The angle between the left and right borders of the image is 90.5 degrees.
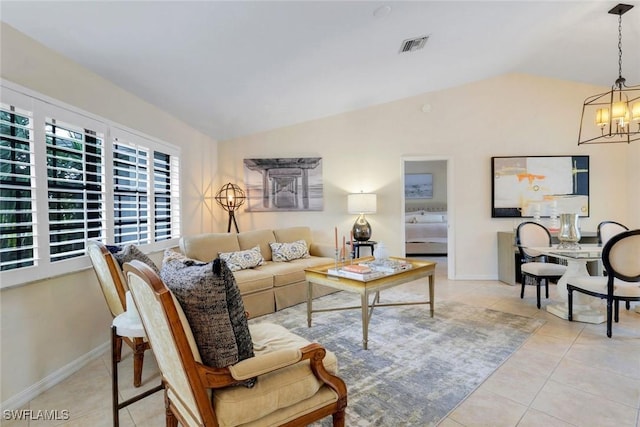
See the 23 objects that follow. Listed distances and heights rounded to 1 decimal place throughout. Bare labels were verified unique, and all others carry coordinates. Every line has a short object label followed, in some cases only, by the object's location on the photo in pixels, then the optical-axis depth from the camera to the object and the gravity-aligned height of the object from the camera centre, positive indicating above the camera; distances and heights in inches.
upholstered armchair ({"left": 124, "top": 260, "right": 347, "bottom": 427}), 46.3 -29.4
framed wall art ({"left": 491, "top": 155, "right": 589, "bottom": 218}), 196.4 +13.0
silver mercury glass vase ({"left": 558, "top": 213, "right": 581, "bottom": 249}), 137.3 -12.4
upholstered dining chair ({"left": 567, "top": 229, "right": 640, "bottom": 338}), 111.8 -23.6
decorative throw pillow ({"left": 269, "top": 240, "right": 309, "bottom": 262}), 173.6 -24.2
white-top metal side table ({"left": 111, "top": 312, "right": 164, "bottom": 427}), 69.8 -27.7
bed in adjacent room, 279.4 -29.0
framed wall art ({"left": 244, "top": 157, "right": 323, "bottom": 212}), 211.5 +16.2
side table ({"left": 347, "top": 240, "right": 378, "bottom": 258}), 201.2 -24.7
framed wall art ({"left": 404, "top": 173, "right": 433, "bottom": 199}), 357.4 +22.1
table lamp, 199.8 -0.9
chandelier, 120.3 +44.0
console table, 183.8 -31.7
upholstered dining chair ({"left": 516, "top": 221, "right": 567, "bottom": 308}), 146.0 -22.4
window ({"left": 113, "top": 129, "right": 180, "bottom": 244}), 123.1 +8.8
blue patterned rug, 78.0 -48.8
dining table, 124.8 -37.3
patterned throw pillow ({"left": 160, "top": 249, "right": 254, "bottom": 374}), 49.3 -15.9
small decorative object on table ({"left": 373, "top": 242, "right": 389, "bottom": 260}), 134.0 -19.8
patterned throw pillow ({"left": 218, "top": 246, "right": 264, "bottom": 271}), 152.0 -24.6
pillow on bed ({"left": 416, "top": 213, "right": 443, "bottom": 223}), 308.7 -12.5
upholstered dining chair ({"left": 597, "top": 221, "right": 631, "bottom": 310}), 155.3 -13.7
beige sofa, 141.1 -29.9
